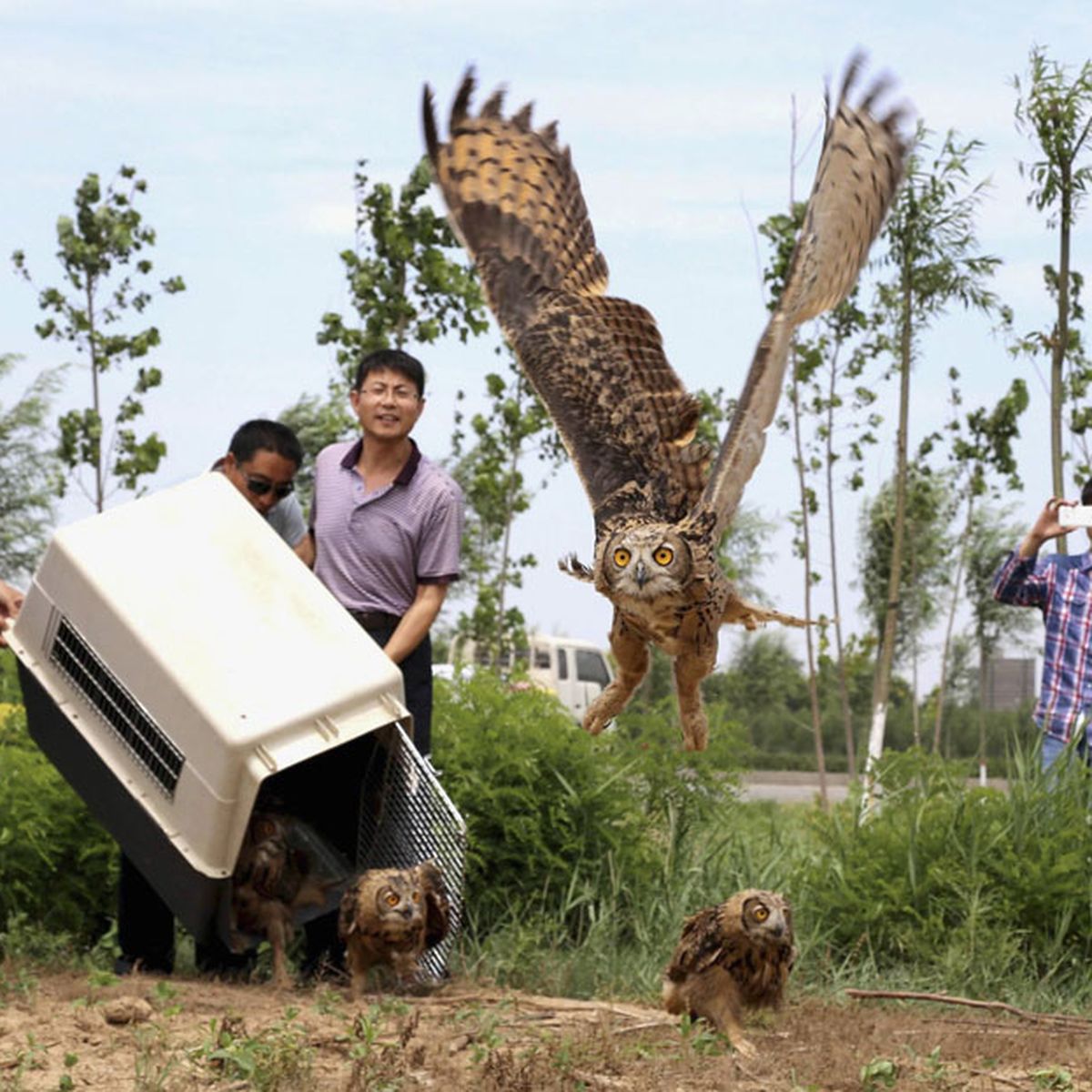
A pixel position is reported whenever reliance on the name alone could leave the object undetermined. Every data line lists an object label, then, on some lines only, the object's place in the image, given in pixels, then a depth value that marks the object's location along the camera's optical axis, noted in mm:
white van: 18766
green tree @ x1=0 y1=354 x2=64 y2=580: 19281
